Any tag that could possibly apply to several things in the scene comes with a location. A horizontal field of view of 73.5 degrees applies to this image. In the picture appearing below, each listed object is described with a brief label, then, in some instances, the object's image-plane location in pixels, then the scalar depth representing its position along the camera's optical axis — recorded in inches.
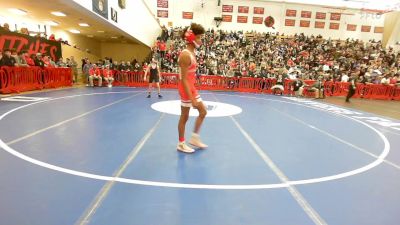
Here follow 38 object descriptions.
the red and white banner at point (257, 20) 1137.4
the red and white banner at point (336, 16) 1149.5
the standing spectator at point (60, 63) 562.9
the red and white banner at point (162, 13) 1091.3
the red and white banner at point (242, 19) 1130.0
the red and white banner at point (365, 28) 1173.0
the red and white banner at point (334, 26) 1159.0
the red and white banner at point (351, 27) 1165.7
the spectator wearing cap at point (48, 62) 496.1
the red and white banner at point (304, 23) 1152.2
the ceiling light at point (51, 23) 597.6
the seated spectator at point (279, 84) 571.2
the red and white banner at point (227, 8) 1117.7
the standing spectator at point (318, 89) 551.5
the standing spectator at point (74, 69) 637.3
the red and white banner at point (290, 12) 1144.2
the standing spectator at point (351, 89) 505.7
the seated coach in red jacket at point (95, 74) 556.2
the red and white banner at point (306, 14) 1145.4
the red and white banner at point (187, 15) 1107.9
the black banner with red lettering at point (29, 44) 446.6
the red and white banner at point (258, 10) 1131.9
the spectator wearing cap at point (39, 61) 454.0
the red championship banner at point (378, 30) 1177.4
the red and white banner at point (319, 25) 1154.3
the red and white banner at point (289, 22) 1148.8
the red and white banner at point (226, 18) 1119.6
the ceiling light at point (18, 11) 481.0
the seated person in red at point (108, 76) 570.3
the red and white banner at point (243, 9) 1125.1
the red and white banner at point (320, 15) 1143.3
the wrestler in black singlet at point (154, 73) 413.1
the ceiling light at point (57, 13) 471.0
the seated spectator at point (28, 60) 445.5
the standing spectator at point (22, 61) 417.5
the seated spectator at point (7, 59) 373.7
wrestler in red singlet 152.0
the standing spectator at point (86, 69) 623.7
